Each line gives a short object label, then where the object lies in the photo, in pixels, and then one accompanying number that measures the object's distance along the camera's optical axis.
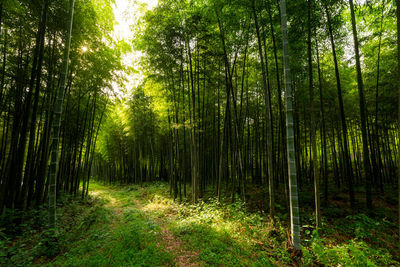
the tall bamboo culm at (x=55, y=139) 3.02
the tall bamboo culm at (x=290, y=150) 2.60
